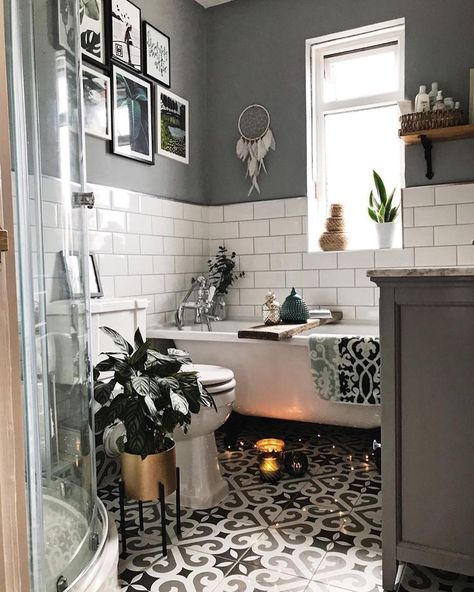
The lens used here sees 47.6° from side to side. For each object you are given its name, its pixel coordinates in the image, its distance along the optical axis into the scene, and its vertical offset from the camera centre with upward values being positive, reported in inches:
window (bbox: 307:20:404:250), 139.7 +37.5
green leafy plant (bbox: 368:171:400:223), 137.9 +13.6
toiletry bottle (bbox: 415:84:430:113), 124.7 +36.9
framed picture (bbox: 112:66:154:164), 119.0 +34.7
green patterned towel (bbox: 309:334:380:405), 99.2 -19.8
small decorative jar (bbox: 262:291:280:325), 124.1 -11.2
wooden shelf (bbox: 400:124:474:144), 120.2 +28.8
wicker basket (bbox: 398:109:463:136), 120.7 +31.7
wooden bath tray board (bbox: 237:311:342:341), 107.4 -13.9
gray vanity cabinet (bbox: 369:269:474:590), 58.4 -17.8
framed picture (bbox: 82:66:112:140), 110.3 +34.4
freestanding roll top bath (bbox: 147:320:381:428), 106.5 -23.4
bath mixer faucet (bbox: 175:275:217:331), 133.2 -9.7
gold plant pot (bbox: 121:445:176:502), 73.5 -28.5
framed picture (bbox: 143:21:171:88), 128.9 +52.1
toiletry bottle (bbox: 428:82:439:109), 125.6 +39.0
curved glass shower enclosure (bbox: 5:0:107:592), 44.8 -1.9
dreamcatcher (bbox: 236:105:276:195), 147.6 +34.3
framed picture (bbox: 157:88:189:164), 135.2 +36.3
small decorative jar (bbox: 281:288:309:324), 124.6 -11.1
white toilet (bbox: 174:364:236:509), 88.2 -31.3
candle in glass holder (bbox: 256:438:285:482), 96.1 -35.3
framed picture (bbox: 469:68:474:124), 122.6 +37.3
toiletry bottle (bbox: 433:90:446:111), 122.3 +35.7
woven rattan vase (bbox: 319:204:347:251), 140.9 +7.6
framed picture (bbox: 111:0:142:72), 119.2 +53.1
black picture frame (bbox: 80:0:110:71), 110.8 +48.3
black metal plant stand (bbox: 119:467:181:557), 73.2 -35.5
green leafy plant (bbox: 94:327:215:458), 70.3 -17.5
